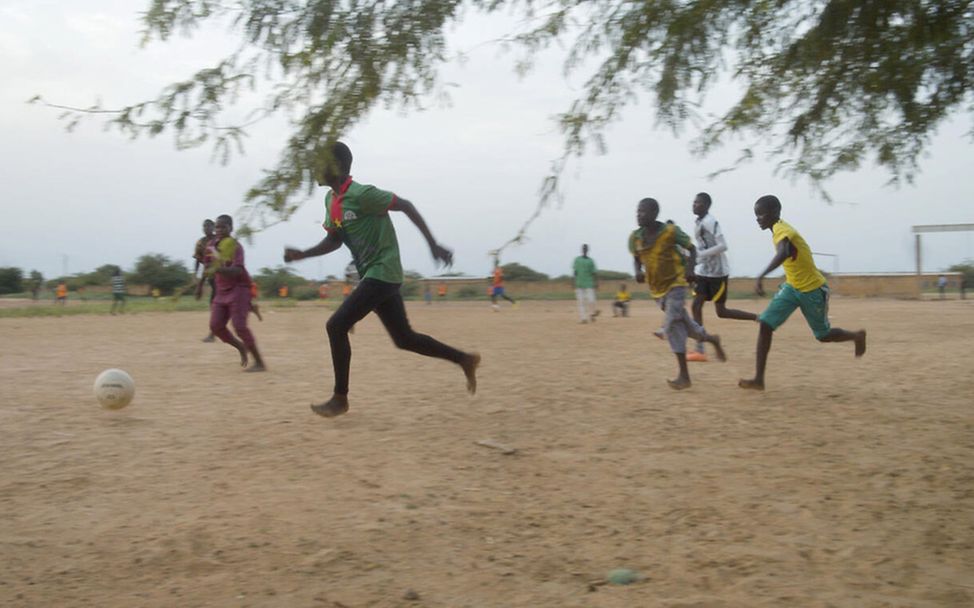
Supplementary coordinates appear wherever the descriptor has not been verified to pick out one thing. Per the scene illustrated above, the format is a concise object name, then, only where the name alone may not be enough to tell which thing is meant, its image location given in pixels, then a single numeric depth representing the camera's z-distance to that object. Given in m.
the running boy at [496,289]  29.53
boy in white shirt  9.36
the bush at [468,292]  45.25
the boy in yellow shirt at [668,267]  7.61
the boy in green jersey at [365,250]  5.78
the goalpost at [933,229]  31.78
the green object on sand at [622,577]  3.50
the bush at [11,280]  48.50
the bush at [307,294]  41.04
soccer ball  6.61
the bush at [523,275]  46.81
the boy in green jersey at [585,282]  19.28
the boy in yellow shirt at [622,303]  22.75
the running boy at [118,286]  26.83
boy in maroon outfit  8.66
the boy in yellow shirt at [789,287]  7.05
